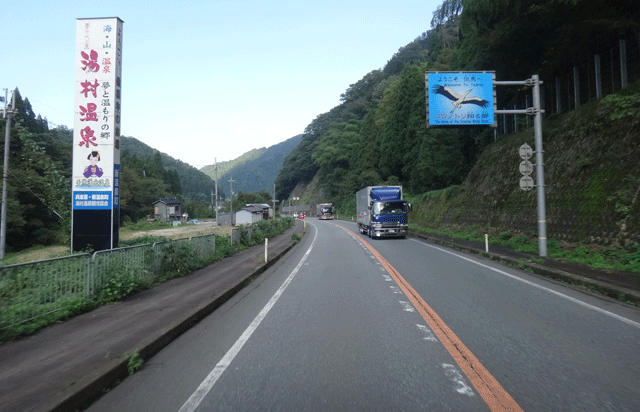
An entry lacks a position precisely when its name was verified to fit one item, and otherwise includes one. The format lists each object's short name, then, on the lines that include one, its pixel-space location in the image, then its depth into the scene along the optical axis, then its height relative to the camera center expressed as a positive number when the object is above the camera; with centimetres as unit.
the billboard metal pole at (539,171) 1316 +133
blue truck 2655 -15
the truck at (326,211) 7556 +69
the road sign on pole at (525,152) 1371 +201
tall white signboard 1219 +179
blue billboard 1461 +405
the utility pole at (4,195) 2036 +104
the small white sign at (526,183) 1350 +99
